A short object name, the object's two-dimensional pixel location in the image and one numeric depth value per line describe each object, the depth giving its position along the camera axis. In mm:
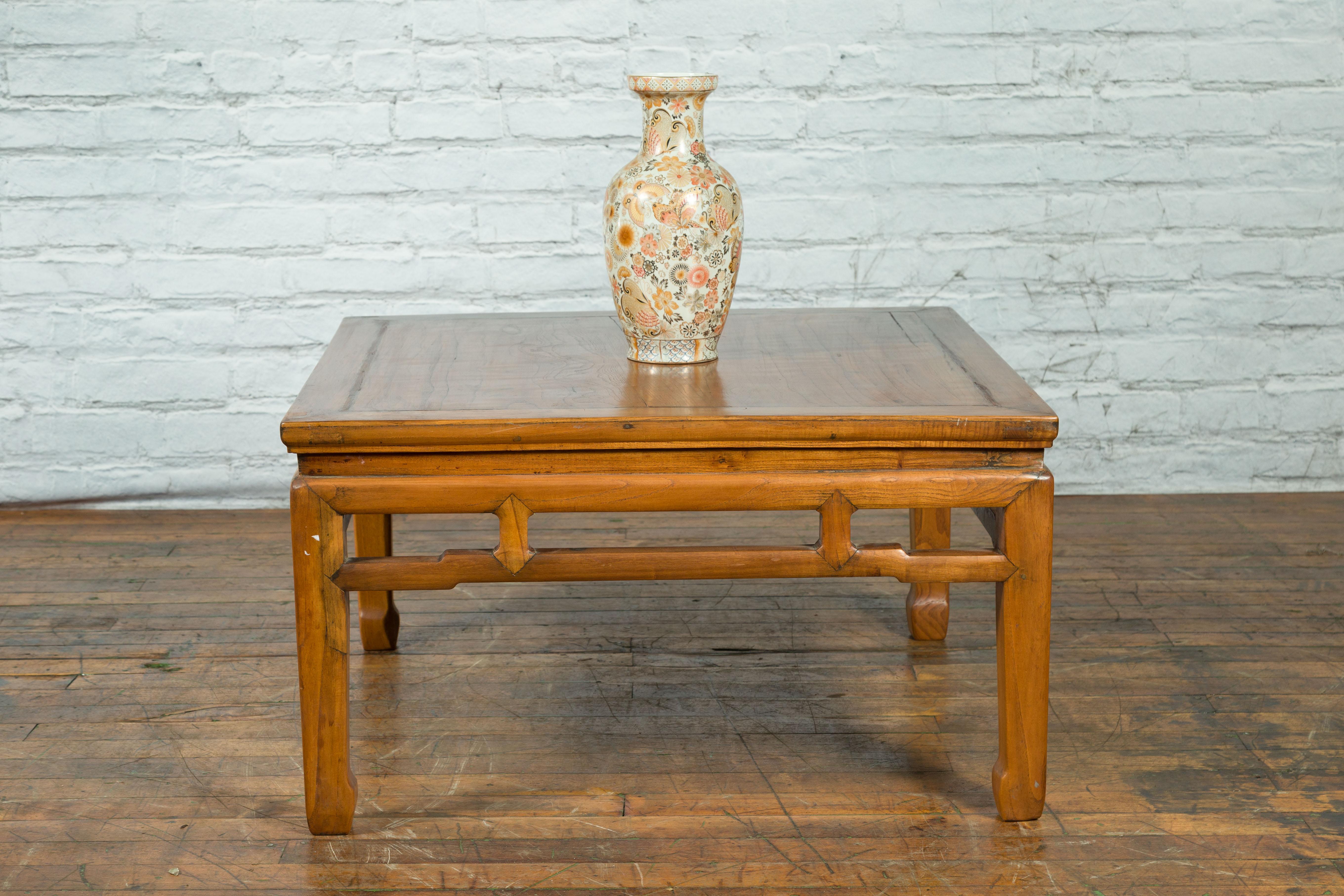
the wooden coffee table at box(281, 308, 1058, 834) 3510
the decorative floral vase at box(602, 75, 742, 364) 3674
